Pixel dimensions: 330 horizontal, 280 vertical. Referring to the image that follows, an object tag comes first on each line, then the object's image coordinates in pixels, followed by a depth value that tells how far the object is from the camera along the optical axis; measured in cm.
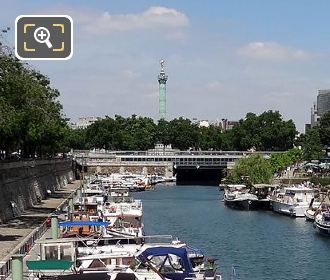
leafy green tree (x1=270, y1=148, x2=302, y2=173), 11746
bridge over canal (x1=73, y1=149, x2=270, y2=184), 13538
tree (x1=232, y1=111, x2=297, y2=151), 16812
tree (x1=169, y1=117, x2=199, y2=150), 18125
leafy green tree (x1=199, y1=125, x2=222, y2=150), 18650
